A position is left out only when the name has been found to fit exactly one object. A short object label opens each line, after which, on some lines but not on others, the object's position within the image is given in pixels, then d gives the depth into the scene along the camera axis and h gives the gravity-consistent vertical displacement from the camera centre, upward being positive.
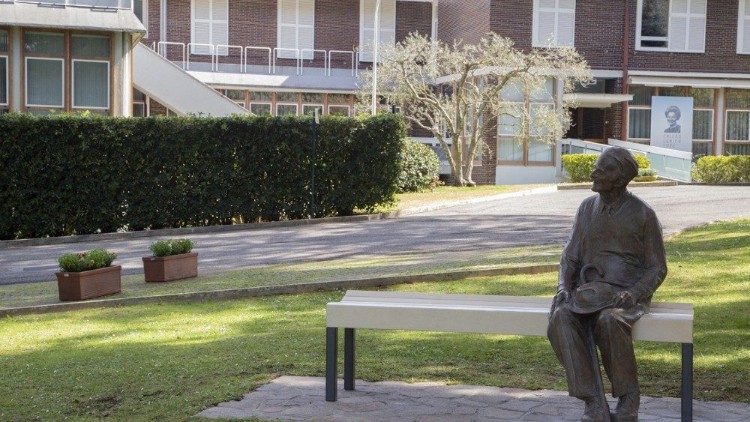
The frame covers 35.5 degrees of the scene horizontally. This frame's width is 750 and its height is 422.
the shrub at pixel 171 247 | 15.00 -1.43
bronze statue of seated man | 6.96 -0.86
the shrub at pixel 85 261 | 13.52 -1.46
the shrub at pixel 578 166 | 35.88 -0.70
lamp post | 34.91 +1.77
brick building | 40.22 +3.32
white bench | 7.07 -1.13
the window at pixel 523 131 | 37.62 +0.34
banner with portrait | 42.16 +0.96
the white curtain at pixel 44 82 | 30.33 +1.37
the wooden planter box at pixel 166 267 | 14.90 -1.67
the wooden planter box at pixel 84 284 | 13.40 -1.72
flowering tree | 35.22 +1.69
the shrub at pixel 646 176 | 36.09 -0.98
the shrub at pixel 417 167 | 32.75 -0.75
